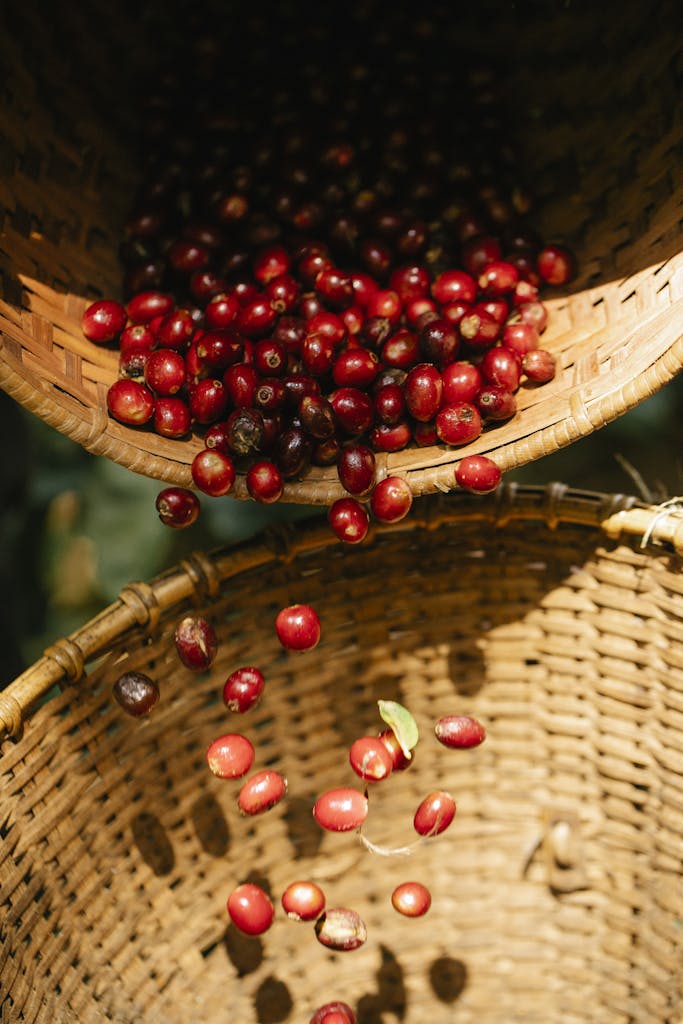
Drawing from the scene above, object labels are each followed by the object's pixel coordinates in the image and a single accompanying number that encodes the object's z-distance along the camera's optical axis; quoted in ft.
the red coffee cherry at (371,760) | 2.12
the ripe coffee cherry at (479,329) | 2.18
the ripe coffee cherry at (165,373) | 2.15
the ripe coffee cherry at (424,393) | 2.11
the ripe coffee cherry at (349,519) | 2.09
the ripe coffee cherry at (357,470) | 2.08
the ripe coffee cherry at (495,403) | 2.11
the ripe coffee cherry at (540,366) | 2.15
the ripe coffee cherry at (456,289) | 2.25
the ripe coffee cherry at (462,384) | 2.13
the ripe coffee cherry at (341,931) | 2.15
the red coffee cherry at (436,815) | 2.14
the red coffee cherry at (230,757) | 2.13
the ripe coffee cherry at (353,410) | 2.12
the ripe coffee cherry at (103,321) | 2.19
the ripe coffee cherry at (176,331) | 2.19
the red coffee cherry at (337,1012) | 2.18
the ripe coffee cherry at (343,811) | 2.13
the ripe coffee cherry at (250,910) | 2.18
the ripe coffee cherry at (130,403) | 2.11
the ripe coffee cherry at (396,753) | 2.14
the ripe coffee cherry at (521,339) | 2.18
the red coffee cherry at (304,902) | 2.16
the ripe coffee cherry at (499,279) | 2.24
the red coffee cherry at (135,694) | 2.12
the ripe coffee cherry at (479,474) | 2.06
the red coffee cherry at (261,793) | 2.12
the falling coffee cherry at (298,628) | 2.12
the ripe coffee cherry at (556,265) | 2.25
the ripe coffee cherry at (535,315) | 2.22
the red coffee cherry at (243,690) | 2.13
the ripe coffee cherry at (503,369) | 2.14
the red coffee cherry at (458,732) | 2.17
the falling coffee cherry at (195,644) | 2.12
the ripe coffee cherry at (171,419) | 2.12
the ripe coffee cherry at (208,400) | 2.12
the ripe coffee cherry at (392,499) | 2.08
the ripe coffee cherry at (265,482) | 2.07
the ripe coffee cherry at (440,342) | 2.16
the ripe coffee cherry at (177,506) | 2.13
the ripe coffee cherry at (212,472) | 2.06
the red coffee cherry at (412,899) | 2.20
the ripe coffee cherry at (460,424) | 2.09
